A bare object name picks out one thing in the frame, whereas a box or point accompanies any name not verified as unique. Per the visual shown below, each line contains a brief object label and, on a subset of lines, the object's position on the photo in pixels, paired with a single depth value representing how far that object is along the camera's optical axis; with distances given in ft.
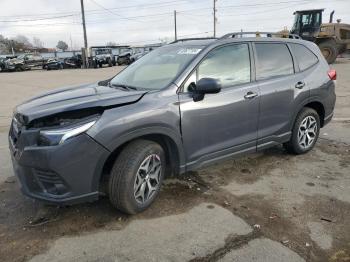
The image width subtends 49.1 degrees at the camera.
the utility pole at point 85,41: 121.80
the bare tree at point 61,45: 330.75
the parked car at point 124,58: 127.03
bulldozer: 79.97
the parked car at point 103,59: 121.49
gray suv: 10.80
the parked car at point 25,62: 116.37
